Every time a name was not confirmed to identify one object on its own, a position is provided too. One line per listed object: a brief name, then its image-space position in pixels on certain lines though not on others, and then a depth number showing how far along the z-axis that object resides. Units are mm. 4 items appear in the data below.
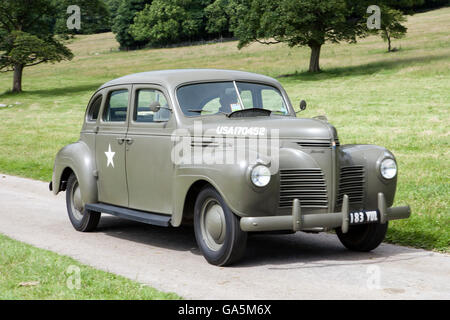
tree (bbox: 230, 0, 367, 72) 42156
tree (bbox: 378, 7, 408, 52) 43250
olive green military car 6430
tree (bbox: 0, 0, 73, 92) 44594
